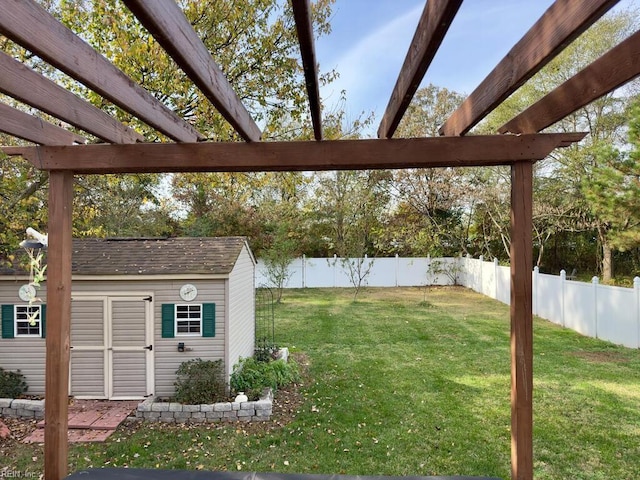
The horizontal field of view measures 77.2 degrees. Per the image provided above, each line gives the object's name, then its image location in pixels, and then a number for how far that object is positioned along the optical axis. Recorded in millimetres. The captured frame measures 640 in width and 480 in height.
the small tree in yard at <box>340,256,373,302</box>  15383
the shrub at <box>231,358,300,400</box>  5324
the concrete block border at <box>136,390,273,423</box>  4781
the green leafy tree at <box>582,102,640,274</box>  8141
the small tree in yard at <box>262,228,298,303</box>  12391
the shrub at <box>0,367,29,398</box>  5258
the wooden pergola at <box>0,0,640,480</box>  1832
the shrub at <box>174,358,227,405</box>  5004
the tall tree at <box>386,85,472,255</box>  16922
